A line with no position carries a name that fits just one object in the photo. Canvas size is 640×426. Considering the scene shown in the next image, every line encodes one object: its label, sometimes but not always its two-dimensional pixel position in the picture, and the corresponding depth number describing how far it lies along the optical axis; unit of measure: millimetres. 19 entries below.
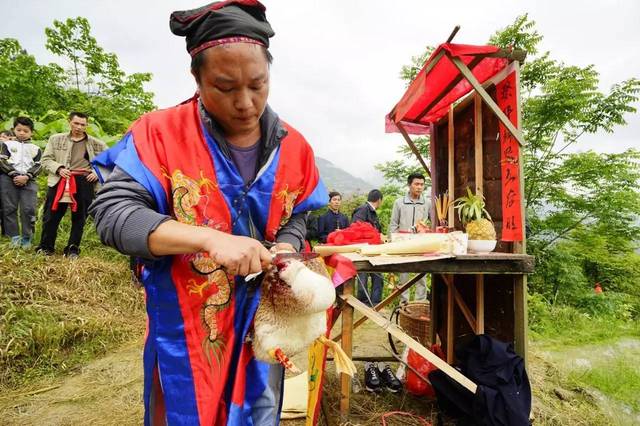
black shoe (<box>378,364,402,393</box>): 3682
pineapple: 2715
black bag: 2359
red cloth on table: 3035
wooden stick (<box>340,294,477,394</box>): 2451
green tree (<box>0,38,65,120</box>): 9102
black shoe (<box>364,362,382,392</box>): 3658
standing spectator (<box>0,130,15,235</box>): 5625
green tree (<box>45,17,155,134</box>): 10461
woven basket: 4270
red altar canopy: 2773
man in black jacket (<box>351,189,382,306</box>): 6941
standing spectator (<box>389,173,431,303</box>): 6504
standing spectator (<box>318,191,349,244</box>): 7457
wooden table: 2354
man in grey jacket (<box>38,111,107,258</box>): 5355
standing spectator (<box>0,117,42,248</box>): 5516
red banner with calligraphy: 2840
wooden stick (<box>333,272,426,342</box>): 3455
